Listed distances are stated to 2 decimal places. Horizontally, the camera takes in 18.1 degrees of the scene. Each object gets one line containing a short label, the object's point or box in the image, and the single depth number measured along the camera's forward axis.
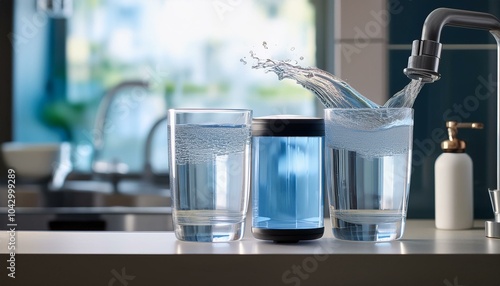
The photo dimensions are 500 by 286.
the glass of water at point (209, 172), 1.48
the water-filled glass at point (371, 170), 1.49
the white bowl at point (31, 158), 2.35
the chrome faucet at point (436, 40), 1.51
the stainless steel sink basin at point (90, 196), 2.27
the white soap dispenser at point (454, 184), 1.68
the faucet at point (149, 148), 2.40
